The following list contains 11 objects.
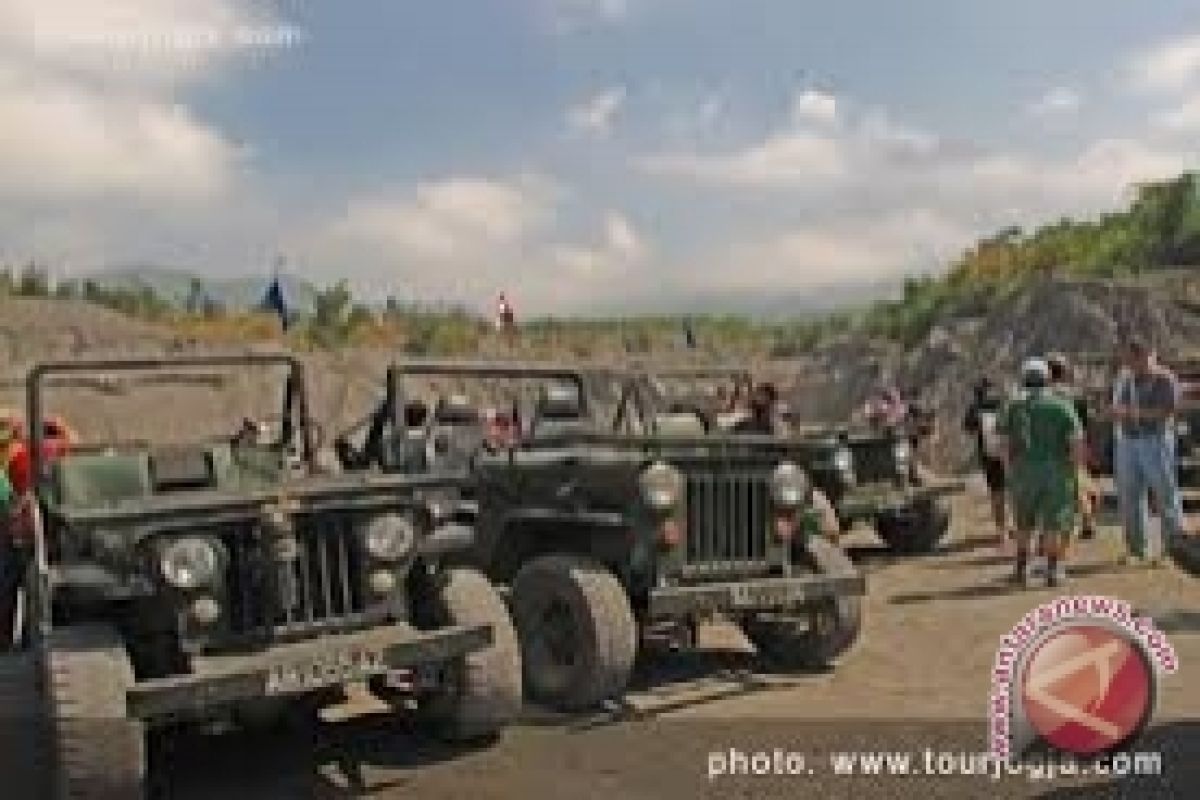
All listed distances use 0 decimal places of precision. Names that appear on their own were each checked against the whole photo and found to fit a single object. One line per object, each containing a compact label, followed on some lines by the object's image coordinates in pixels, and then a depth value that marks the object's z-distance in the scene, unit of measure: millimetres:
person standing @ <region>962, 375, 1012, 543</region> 14430
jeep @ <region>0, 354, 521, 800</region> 6391
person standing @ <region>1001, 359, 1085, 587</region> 11602
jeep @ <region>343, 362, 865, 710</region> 8586
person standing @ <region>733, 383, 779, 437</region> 11766
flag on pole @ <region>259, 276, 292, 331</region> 24608
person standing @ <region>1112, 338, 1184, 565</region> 12422
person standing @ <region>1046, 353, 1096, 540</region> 13913
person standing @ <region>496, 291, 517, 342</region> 23141
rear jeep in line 12320
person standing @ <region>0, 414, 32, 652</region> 9078
